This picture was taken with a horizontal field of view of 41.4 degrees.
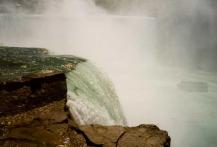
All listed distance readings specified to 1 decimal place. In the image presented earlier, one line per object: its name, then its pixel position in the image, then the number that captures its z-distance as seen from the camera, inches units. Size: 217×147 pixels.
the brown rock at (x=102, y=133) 124.1
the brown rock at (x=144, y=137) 122.3
